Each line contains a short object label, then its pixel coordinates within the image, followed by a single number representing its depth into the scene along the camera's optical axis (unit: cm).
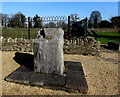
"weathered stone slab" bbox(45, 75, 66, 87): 326
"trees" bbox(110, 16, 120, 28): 3165
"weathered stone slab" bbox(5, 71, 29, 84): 340
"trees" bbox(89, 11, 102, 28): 4646
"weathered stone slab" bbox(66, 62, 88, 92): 318
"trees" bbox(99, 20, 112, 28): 3841
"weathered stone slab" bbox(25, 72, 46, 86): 331
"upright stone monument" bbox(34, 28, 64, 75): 368
